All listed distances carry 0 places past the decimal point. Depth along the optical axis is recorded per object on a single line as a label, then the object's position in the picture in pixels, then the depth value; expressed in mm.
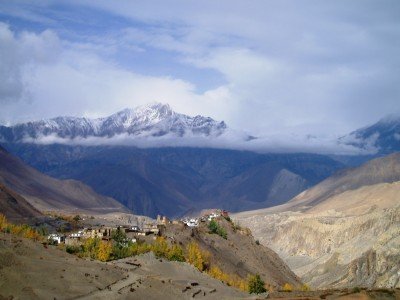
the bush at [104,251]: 102125
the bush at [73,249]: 99675
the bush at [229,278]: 111188
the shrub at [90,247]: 101856
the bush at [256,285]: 106400
